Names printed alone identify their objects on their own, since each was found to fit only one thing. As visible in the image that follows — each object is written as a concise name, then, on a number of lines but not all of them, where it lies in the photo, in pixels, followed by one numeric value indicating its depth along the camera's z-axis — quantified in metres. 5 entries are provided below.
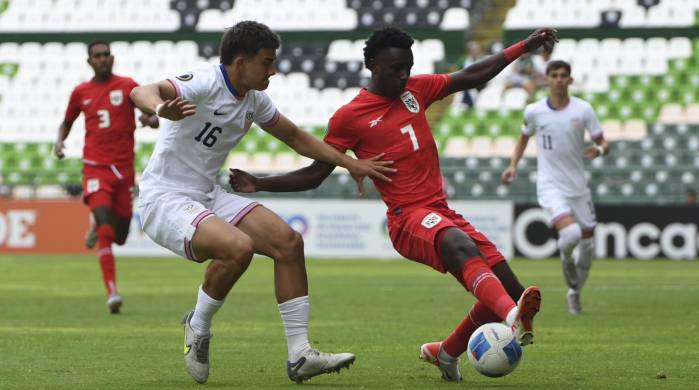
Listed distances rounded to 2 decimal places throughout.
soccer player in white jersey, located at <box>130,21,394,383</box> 14.27
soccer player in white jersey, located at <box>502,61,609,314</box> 25.98
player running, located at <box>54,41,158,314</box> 26.36
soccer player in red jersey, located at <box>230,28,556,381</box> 14.48
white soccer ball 13.14
